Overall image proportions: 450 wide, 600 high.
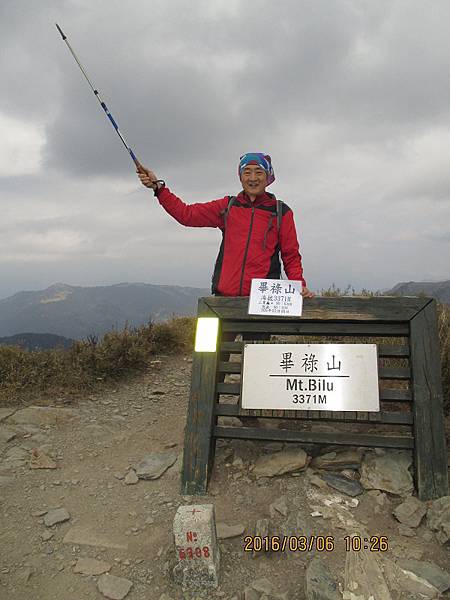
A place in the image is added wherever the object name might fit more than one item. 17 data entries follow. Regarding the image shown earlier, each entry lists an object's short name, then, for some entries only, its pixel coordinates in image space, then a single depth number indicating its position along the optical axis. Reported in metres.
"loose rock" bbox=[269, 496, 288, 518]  3.36
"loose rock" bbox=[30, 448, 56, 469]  4.33
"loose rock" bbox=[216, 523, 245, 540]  3.11
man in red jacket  4.45
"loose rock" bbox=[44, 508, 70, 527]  3.46
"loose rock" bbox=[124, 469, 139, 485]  4.04
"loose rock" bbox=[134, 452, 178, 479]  4.12
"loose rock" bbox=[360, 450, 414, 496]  3.54
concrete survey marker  2.65
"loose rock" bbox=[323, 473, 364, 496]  3.56
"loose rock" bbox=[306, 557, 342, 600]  2.53
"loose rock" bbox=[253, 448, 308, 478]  3.82
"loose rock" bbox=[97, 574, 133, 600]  2.72
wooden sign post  3.58
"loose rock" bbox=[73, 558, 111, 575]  2.92
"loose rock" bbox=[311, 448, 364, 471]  3.83
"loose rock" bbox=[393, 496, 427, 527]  3.24
